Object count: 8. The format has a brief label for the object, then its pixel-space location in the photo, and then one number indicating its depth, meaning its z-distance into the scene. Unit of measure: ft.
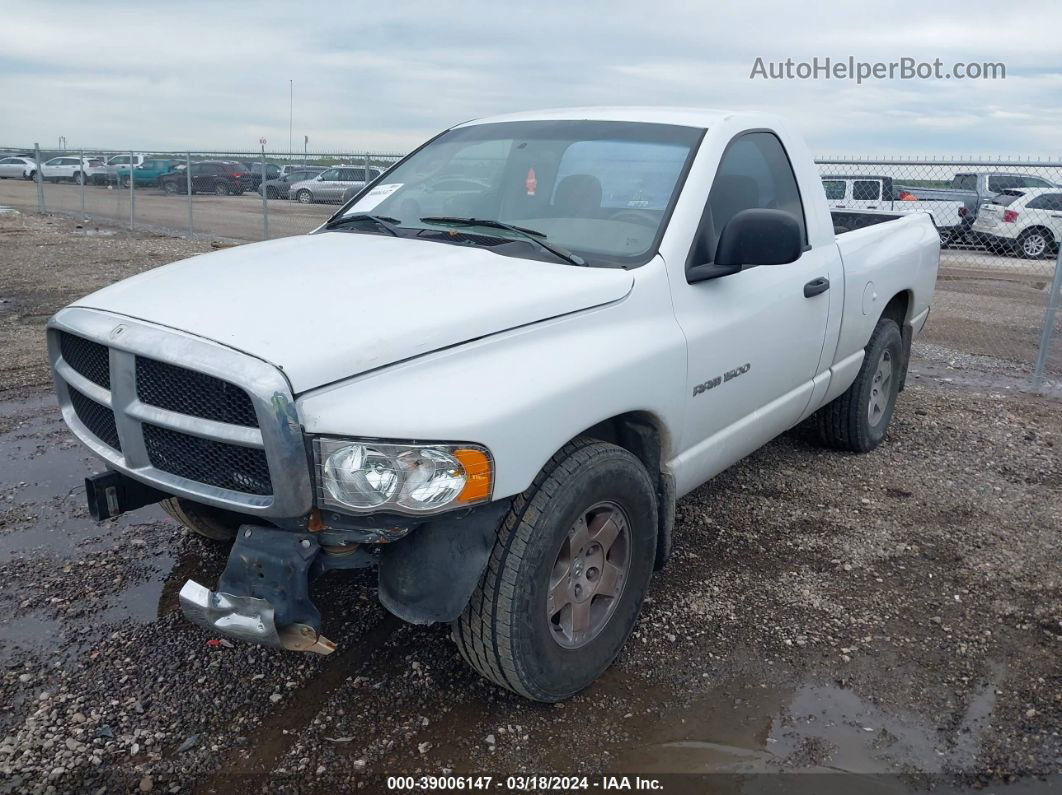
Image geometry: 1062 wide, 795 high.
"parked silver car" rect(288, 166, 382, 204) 54.19
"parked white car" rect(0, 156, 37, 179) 129.70
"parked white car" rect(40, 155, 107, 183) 73.72
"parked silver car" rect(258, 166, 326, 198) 54.03
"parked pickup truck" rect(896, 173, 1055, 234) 51.06
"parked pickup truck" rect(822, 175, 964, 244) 48.44
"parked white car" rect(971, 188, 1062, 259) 50.16
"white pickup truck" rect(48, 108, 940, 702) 7.89
